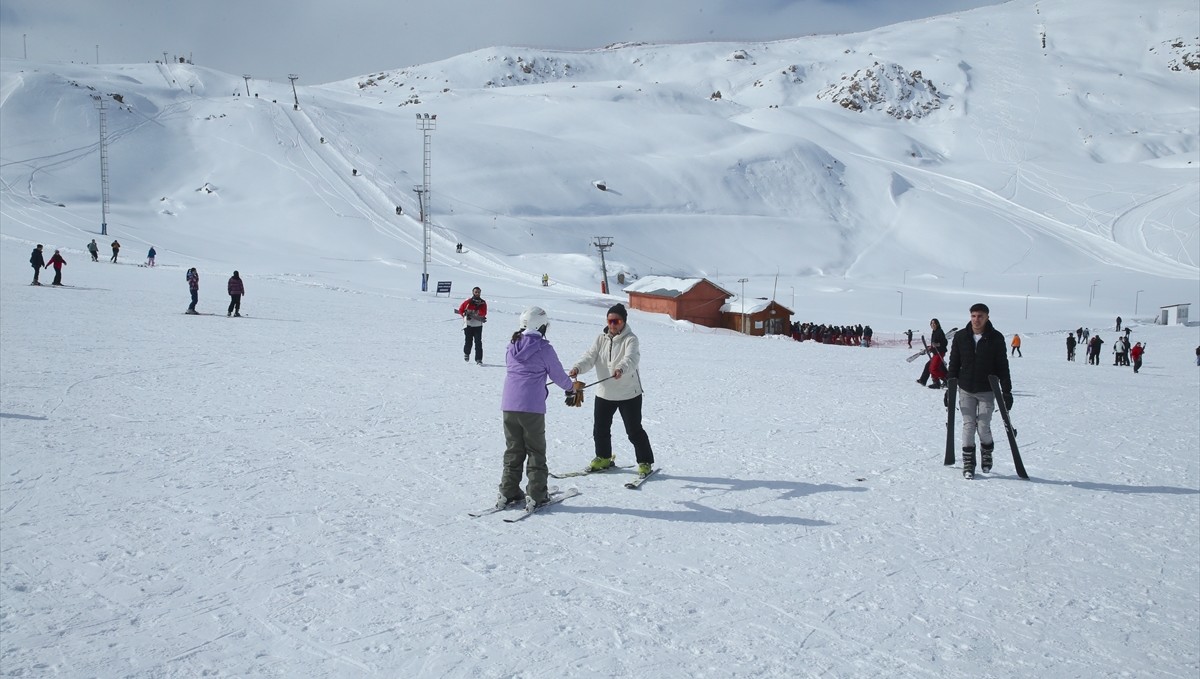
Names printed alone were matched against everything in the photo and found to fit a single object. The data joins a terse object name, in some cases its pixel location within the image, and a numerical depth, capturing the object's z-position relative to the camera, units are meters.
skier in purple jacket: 6.16
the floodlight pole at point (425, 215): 38.00
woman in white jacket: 7.03
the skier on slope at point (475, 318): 14.66
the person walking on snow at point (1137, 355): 25.46
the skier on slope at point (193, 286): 19.23
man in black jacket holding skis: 7.75
